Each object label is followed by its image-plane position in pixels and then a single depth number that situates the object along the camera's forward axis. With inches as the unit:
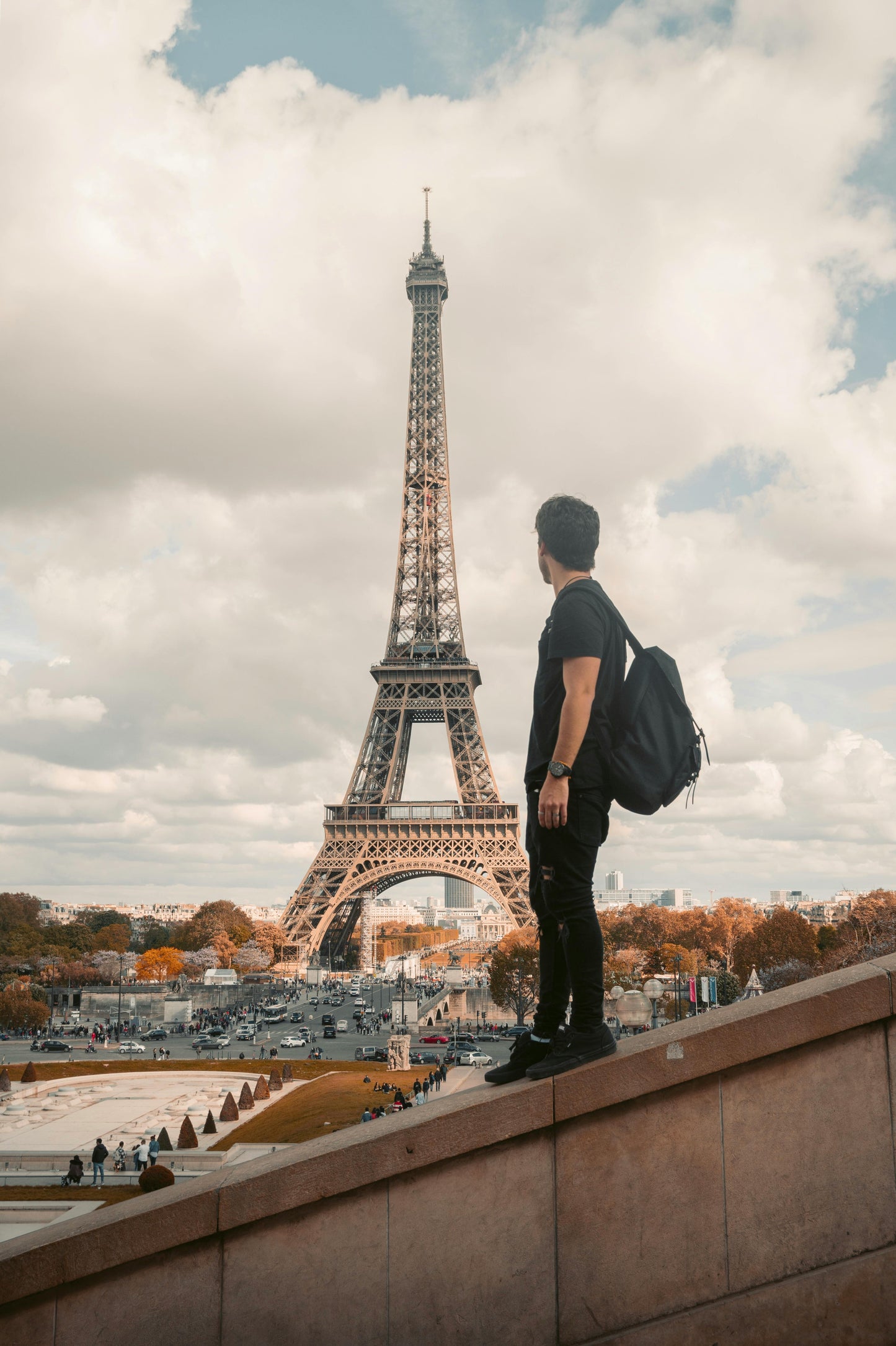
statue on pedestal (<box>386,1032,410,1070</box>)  1804.9
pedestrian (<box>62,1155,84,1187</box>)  1038.4
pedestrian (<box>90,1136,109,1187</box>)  1067.9
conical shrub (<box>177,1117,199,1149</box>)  1186.6
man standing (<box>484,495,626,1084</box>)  226.2
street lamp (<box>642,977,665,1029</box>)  1116.5
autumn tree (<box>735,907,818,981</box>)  2655.0
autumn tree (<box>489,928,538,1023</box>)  2516.0
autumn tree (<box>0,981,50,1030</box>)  2511.1
